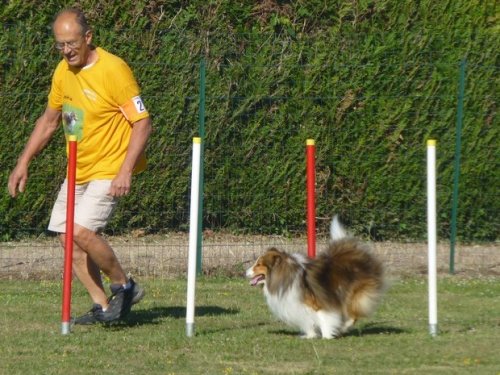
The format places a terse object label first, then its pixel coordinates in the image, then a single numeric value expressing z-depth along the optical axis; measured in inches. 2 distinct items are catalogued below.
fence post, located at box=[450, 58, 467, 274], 997.2
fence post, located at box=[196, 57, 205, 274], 965.8
